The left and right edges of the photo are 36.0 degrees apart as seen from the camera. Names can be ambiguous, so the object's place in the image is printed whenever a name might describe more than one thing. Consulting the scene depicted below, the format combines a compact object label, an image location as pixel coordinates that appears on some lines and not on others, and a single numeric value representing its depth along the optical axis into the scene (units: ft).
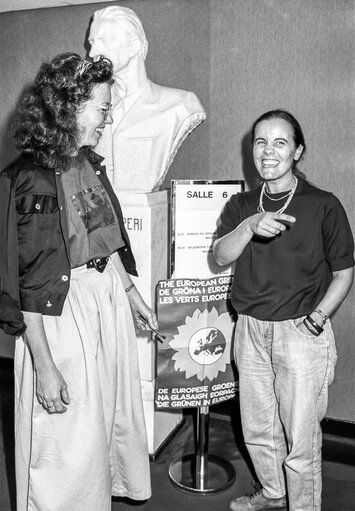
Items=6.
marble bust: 7.64
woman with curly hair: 5.11
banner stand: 7.82
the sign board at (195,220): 7.81
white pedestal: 7.83
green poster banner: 7.39
